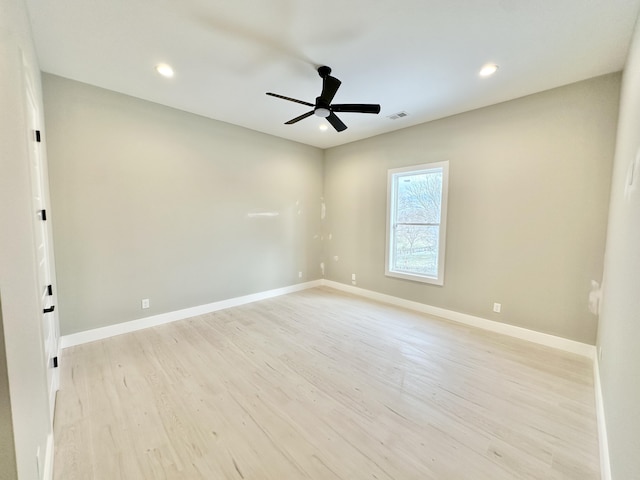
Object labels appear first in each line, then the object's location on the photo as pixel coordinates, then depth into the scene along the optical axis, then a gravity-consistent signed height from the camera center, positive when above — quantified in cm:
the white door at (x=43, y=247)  176 -22
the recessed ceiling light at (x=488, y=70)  247 +147
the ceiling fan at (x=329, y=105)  246 +112
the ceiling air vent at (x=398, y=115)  362 +149
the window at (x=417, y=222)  386 +1
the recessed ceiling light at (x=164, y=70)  253 +148
